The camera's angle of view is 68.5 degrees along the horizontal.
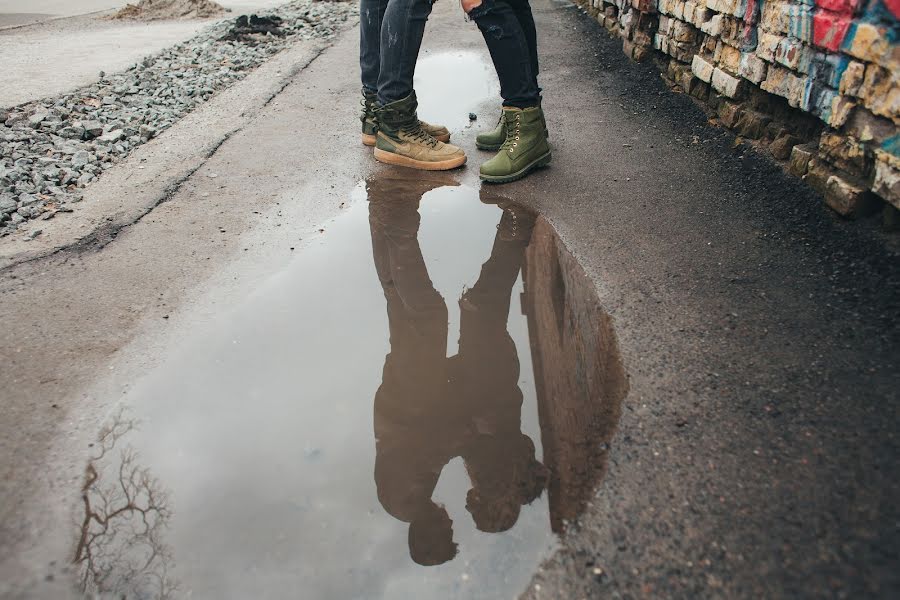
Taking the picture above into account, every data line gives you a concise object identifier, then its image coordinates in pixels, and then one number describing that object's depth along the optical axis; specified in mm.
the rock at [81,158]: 3572
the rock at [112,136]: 3936
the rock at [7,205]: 2972
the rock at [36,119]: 4191
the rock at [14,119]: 4156
